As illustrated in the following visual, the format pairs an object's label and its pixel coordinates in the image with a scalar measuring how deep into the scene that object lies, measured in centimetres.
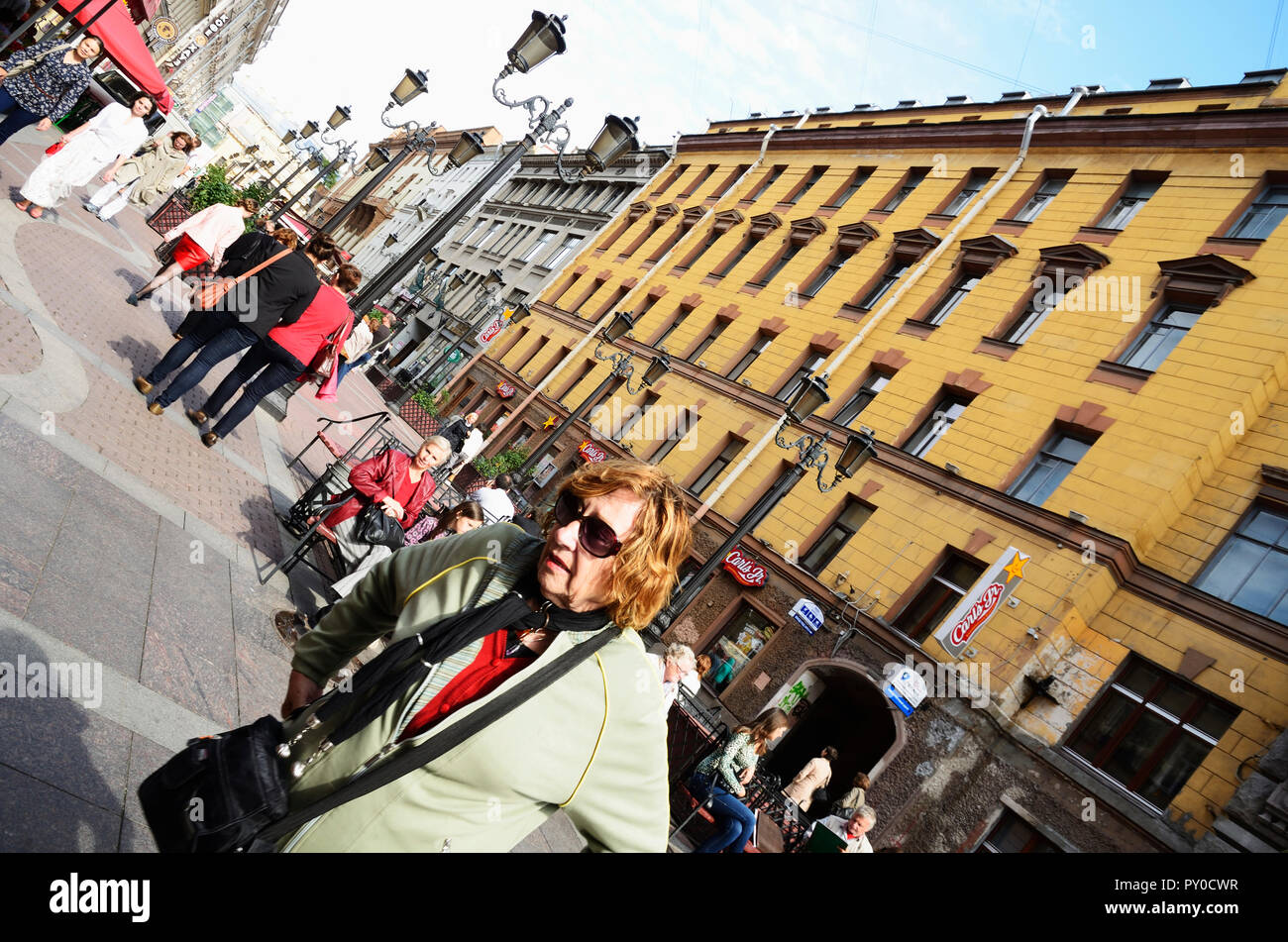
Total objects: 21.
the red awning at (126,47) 1130
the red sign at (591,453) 2555
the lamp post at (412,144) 1611
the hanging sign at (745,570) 1777
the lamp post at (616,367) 2123
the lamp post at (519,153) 1106
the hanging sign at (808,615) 1602
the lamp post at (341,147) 2752
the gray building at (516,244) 3872
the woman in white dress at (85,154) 988
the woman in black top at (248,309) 712
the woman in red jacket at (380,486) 707
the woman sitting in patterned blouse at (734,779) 741
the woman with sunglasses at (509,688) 181
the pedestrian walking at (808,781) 942
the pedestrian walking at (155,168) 1786
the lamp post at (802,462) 1366
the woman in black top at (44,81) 938
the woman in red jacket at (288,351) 757
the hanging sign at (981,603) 1273
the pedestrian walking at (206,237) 786
